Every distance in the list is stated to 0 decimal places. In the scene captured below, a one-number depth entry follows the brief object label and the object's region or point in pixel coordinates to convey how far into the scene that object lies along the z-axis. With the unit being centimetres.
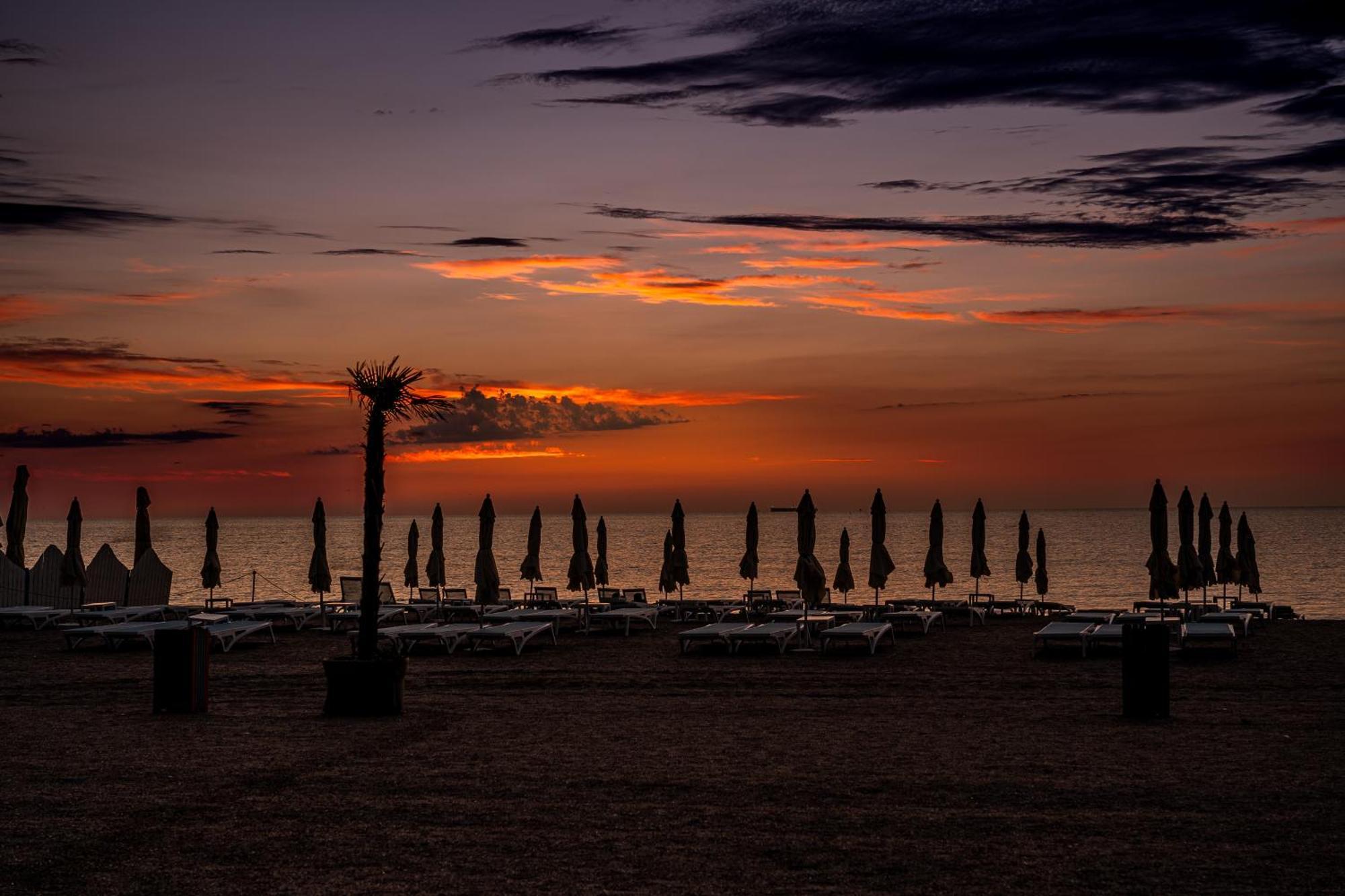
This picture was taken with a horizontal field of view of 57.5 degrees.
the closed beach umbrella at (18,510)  2594
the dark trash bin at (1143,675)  1234
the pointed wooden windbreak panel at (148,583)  2767
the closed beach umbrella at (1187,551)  2133
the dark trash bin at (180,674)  1306
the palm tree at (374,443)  1328
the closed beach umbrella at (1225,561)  2606
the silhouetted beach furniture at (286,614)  2383
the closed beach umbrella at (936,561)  2475
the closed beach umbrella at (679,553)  2630
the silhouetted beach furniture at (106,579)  2784
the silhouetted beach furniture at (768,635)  1936
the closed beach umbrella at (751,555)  2566
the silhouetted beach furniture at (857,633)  1886
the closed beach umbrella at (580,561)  2484
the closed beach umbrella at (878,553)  2353
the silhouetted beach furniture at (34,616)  2436
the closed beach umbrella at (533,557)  2628
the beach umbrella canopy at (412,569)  2873
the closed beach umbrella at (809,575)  2034
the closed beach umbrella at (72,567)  2506
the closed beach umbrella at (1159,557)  2133
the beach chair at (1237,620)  2114
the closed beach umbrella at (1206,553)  2514
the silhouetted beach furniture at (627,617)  2261
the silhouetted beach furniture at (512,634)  1956
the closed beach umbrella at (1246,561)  2644
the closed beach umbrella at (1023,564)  2889
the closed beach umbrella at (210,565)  2648
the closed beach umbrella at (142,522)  2695
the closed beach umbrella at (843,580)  2481
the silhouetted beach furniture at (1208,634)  1780
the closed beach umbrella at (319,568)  2566
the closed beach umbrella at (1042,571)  3061
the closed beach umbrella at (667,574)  2688
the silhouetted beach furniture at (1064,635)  1838
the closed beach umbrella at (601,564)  2666
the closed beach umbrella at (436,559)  2667
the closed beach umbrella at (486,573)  2308
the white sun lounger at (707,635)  1931
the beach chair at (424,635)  1966
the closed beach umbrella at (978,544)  2606
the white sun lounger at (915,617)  2205
